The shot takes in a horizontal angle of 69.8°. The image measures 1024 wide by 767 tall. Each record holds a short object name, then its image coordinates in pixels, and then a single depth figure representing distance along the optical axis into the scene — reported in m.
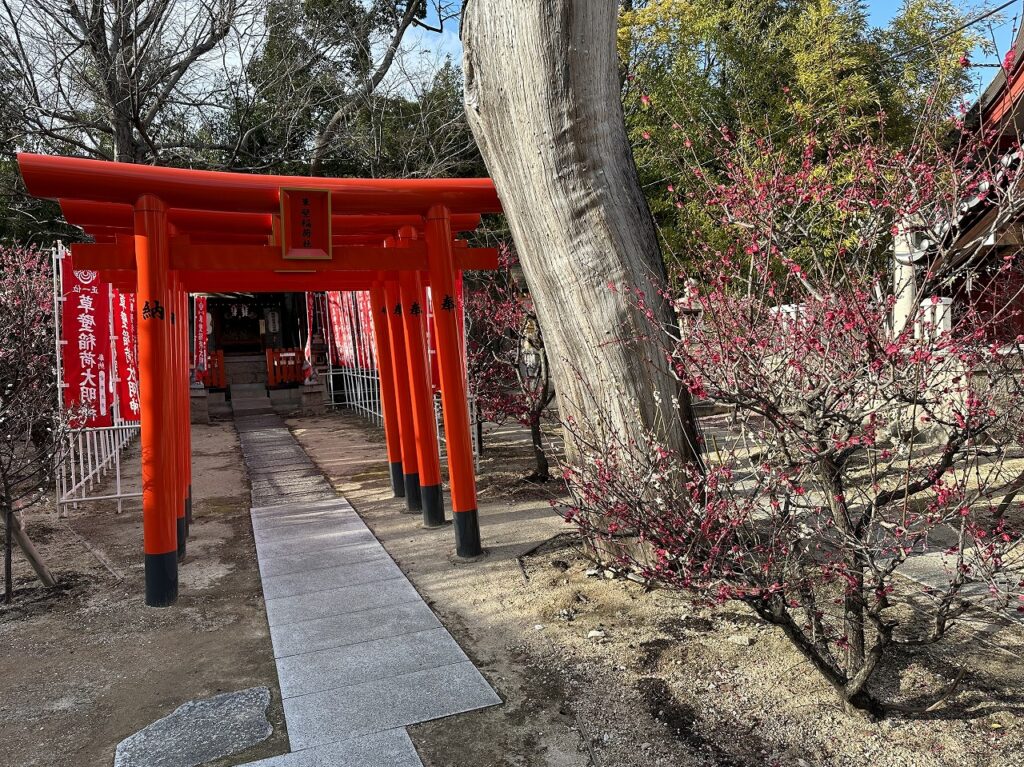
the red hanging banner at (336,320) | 15.72
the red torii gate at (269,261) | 4.93
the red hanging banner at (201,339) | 16.27
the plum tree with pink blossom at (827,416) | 2.74
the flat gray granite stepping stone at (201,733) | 3.08
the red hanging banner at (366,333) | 13.30
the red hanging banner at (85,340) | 7.11
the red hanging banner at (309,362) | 17.25
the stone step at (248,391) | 19.44
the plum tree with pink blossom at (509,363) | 8.05
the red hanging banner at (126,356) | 8.24
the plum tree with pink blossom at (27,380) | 5.18
